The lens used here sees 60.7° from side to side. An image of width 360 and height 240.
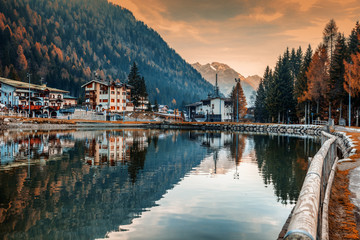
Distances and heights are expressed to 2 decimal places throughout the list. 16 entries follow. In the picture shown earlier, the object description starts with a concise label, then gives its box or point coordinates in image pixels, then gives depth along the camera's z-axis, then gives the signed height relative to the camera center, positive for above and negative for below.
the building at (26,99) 101.49 +7.66
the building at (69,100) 131.27 +9.32
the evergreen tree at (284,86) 88.94 +11.20
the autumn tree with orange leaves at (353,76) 52.76 +8.62
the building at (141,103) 126.12 +8.00
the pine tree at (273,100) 88.62 +6.96
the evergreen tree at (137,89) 121.62 +13.12
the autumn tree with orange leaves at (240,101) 117.66 +8.87
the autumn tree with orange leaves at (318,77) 71.19 +11.35
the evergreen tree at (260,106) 116.88 +7.21
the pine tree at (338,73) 61.56 +10.73
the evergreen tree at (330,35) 76.25 +22.60
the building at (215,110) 121.44 +5.34
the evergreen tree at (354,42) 63.28 +18.00
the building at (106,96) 121.31 +10.51
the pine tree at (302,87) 80.88 +10.12
